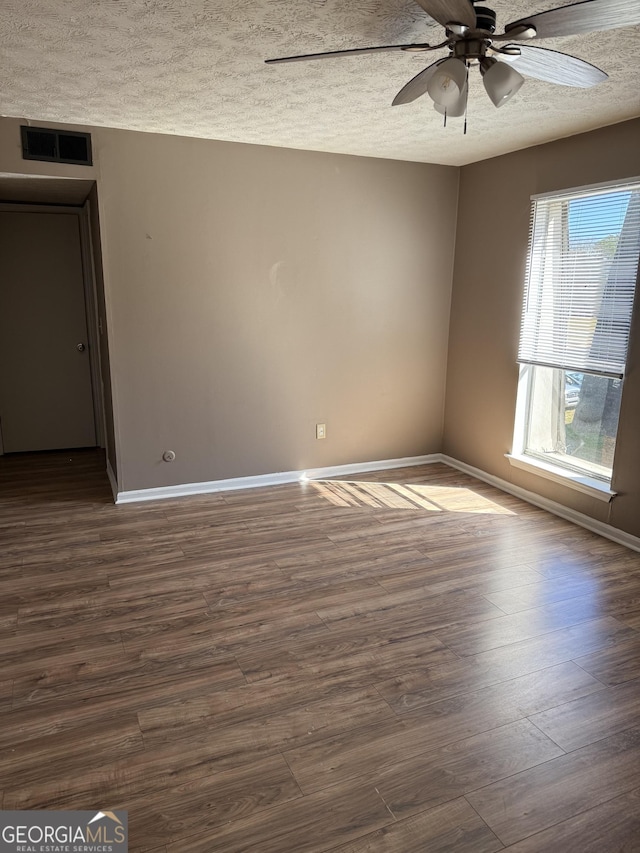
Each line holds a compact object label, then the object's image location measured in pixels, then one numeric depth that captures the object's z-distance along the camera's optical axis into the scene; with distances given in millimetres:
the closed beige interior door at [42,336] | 5238
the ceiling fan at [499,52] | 1700
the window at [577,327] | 3686
